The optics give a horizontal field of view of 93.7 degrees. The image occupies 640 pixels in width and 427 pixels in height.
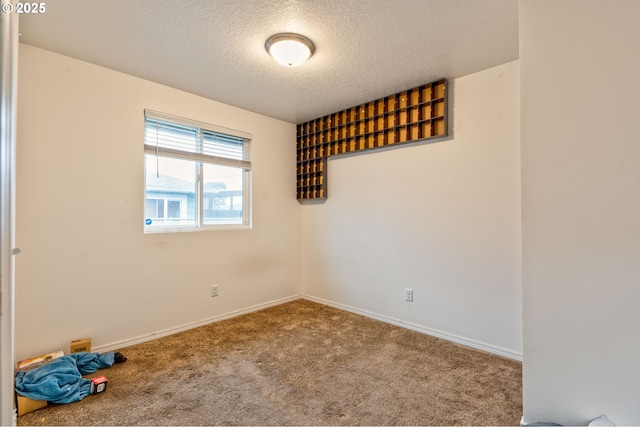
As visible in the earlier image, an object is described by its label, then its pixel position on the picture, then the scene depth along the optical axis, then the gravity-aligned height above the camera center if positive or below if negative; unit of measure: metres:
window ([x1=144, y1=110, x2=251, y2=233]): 2.88 +0.45
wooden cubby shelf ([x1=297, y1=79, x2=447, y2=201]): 2.82 +0.97
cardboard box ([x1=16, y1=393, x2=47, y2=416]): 1.74 -1.10
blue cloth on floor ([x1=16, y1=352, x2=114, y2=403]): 1.80 -1.03
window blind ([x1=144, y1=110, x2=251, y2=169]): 2.86 +0.81
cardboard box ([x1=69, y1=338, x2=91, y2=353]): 2.31 -1.00
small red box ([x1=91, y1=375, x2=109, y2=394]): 1.93 -1.09
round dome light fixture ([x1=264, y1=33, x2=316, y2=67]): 2.09 +1.21
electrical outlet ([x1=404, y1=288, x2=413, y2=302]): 3.06 -0.80
